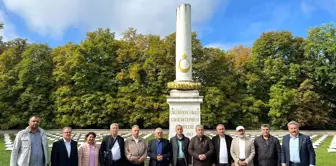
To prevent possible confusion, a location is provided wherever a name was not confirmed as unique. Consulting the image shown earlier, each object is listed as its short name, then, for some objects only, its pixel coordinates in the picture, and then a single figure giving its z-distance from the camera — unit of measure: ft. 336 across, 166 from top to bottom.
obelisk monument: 32.96
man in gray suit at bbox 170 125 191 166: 21.65
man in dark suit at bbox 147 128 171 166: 21.09
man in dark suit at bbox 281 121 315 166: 19.38
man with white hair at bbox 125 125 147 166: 20.65
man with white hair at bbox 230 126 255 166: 20.57
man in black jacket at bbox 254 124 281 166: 20.30
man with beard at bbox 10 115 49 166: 17.57
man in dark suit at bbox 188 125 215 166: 20.97
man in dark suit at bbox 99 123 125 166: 19.78
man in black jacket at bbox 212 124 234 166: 21.29
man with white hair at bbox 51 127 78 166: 18.28
